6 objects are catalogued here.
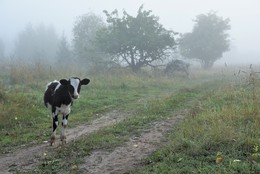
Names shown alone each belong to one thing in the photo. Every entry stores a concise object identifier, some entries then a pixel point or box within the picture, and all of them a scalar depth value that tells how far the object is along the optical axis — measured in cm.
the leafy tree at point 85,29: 5305
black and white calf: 905
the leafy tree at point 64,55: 5728
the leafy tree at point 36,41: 9198
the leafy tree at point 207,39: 5075
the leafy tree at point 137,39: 3281
